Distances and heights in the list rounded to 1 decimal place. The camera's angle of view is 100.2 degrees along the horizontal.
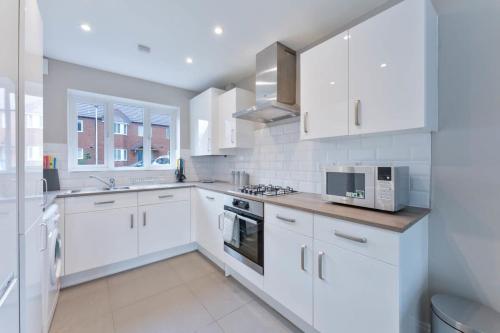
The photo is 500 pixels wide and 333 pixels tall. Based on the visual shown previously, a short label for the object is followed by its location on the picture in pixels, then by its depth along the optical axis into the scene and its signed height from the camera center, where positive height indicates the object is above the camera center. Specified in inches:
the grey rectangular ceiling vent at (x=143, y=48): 87.4 +49.8
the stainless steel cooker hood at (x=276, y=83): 83.9 +34.5
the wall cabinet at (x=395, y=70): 47.2 +23.4
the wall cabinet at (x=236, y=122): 106.6 +22.5
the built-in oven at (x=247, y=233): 72.0 -25.1
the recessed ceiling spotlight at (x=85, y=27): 74.2 +49.9
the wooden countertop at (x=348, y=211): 43.2 -11.7
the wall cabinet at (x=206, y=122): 118.1 +25.3
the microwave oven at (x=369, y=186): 49.7 -5.5
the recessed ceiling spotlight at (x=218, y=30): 76.3 +50.1
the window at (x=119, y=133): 108.2 +18.6
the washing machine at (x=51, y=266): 56.6 -30.7
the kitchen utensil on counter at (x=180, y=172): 132.4 -4.3
